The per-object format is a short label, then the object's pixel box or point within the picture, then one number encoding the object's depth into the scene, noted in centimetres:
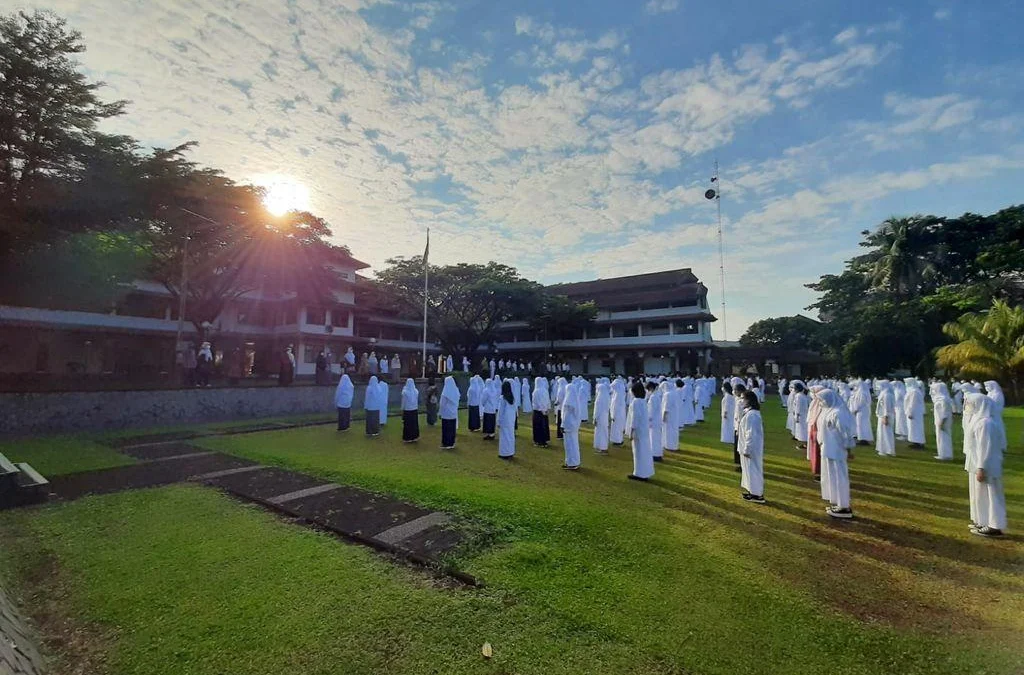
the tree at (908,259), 2925
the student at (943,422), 976
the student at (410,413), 1163
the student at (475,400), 1392
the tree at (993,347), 1509
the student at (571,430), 868
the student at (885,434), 1046
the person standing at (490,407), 1245
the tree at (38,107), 1102
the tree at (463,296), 3400
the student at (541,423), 1162
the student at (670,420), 1071
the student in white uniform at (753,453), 650
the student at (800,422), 1128
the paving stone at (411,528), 491
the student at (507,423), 976
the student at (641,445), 780
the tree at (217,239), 1612
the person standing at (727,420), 1178
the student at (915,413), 1109
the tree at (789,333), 3481
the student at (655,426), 996
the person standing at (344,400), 1321
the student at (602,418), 1069
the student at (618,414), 1032
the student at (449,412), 1080
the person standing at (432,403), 1464
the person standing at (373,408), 1252
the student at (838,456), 592
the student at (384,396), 1321
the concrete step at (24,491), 596
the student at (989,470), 525
